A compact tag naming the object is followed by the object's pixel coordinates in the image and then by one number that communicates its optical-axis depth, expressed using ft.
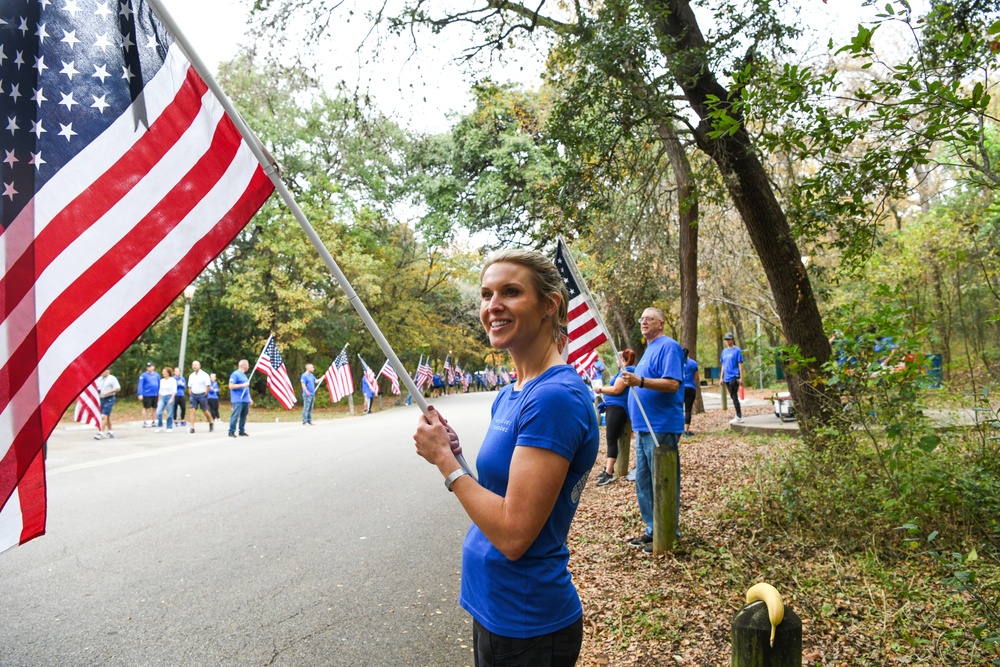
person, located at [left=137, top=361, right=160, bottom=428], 70.49
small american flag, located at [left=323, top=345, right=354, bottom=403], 80.84
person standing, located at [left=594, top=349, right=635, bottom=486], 30.55
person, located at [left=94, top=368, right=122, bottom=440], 58.61
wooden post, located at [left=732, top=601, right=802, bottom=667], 6.03
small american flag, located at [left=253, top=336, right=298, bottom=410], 68.39
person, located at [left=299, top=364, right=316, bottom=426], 75.30
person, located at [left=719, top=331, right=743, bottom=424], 50.96
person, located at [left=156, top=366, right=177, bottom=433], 65.82
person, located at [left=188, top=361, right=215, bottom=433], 62.75
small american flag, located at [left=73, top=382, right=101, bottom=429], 53.67
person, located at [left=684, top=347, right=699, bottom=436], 43.31
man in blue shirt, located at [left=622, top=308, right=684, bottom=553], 20.08
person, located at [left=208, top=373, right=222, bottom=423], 67.36
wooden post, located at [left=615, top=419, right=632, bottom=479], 32.01
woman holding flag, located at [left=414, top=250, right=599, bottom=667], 6.07
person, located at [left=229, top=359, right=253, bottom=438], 59.77
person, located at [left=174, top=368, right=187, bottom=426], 67.79
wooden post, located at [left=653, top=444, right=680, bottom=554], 17.99
